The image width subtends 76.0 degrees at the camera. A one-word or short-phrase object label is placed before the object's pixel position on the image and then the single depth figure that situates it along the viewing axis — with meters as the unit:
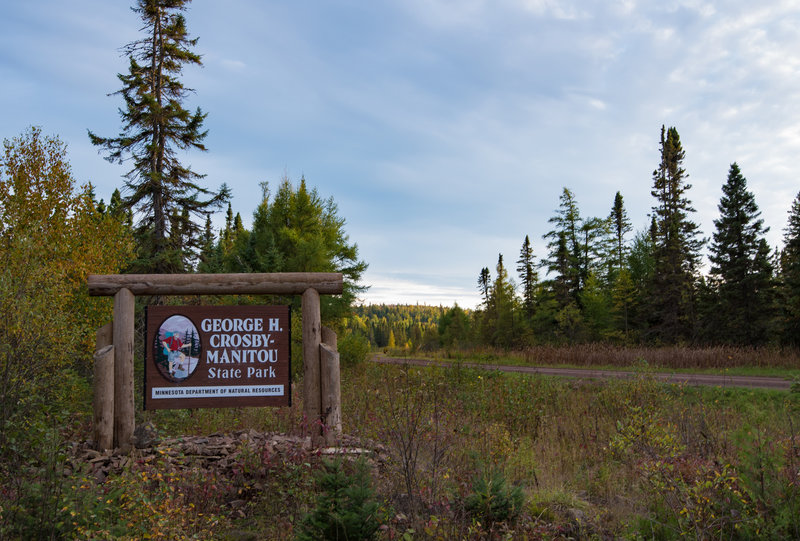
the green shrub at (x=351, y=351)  21.61
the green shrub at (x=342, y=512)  3.76
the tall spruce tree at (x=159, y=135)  21.56
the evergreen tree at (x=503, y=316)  45.75
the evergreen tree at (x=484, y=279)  83.88
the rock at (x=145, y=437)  6.58
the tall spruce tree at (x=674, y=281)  35.81
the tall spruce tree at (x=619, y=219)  54.09
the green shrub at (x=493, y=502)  4.54
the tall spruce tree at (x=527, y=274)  55.87
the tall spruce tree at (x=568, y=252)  43.16
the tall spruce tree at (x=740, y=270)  29.14
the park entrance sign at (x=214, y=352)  6.60
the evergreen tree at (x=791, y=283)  24.69
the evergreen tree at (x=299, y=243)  25.44
